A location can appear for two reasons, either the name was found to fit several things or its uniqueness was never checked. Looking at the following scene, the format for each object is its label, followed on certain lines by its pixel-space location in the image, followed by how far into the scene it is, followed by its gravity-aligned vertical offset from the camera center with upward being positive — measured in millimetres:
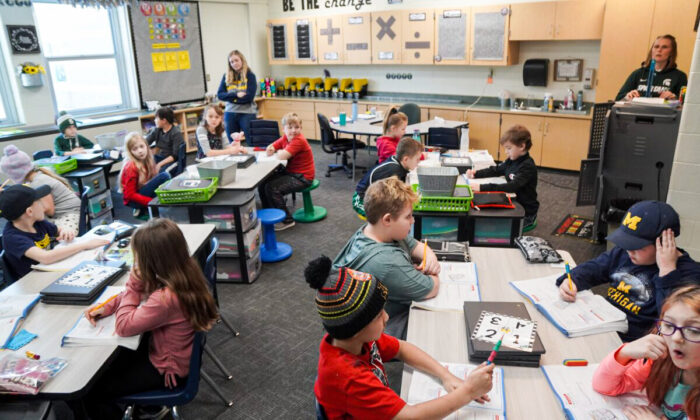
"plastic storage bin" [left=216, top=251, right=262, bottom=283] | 3898 -1511
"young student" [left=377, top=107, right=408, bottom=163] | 4547 -587
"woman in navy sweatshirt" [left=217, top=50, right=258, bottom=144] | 6652 -274
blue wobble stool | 4176 -1433
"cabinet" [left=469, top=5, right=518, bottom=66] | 6617 +431
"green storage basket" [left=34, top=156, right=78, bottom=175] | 4613 -787
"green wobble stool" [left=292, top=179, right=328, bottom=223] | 5199 -1470
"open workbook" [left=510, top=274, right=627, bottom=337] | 1866 -934
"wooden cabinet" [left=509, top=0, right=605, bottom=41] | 5977 +591
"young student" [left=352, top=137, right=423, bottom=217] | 3537 -647
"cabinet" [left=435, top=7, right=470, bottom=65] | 6941 +485
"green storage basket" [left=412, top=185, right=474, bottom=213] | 3121 -823
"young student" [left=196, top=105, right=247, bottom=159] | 4945 -613
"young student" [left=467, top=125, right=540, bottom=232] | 3607 -763
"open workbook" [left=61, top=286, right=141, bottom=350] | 1980 -1019
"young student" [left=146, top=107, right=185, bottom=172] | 5125 -625
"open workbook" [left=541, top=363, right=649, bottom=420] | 1464 -991
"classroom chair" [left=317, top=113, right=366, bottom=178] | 6492 -931
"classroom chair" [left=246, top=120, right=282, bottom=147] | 5883 -676
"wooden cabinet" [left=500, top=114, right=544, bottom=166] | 6512 -747
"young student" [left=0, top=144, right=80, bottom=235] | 3418 -759
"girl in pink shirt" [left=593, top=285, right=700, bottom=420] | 1354 -858
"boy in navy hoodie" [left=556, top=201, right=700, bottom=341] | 1901 -799
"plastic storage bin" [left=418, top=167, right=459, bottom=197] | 3086 -676
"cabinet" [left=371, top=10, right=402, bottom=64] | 7527 +527
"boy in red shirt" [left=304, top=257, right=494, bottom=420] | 1412 -847
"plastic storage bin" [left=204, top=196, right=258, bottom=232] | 3707 -1044
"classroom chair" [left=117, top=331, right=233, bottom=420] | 2062 -1298
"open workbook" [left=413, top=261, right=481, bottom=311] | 2053 -928
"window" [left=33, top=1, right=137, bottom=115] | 6676 +275
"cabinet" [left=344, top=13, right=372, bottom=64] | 7801 +535
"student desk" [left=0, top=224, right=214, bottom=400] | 1766 -1044
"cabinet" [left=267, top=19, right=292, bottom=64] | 8586 +563
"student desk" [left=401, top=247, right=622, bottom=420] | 1540 -977
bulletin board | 7391 +374
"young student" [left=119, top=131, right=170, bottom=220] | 4180 -837
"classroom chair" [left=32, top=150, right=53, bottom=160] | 5023 -763
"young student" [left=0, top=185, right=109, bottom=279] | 2650 -859
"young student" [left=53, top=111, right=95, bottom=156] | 5242 -640
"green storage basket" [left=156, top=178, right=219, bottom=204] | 3621 -858
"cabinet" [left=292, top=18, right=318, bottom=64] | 8336 +542
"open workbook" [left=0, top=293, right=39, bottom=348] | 2027 -997
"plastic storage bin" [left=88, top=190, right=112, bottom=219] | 4848 -1247
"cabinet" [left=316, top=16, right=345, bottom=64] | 8062 +538
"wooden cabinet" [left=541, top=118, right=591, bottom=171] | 6238 -926
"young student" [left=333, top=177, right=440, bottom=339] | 2037 -741
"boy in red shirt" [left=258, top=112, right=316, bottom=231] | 4723 -911
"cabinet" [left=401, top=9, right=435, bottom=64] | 7219 +511
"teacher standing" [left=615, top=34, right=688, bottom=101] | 4445 -60
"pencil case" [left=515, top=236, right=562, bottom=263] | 2379 -865
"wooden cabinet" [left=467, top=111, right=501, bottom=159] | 6863 -827
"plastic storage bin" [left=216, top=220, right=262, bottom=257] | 3787 -1272
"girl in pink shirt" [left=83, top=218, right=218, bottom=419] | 2002 -952
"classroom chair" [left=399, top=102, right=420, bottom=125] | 6863 -540
